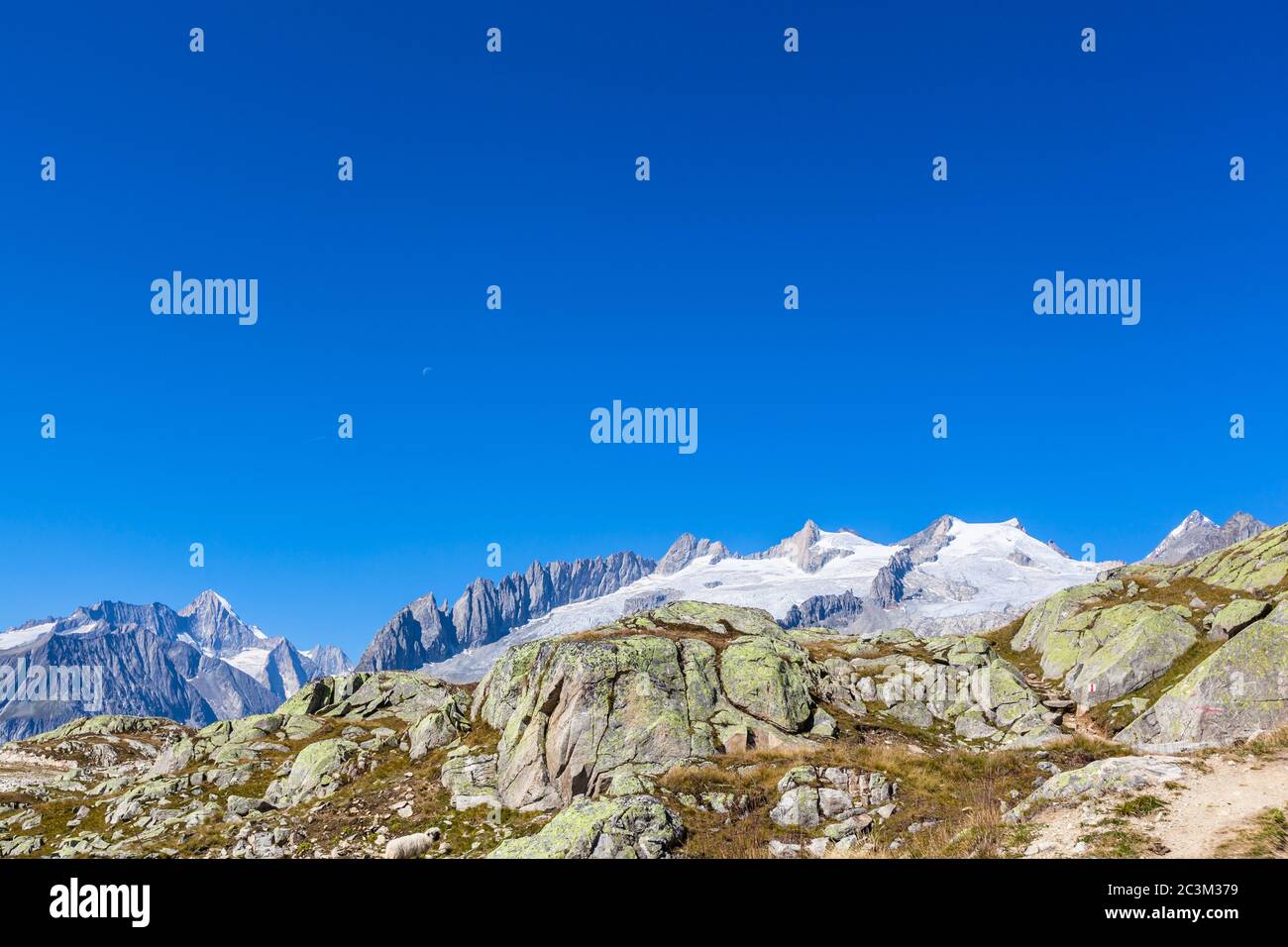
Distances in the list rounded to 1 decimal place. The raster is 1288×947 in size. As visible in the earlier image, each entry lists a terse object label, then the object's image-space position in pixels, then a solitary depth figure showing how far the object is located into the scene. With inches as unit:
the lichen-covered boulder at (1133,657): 1711.4
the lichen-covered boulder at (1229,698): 1286.9
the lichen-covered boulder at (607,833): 800.3
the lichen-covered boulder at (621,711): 1307.8
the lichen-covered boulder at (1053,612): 2342.5
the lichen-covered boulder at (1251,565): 2063.2
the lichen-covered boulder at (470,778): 1327.5
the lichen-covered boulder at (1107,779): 720.3
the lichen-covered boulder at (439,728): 1743.4
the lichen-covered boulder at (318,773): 1636.3
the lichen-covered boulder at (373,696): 2684.5
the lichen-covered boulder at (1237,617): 1690.5
